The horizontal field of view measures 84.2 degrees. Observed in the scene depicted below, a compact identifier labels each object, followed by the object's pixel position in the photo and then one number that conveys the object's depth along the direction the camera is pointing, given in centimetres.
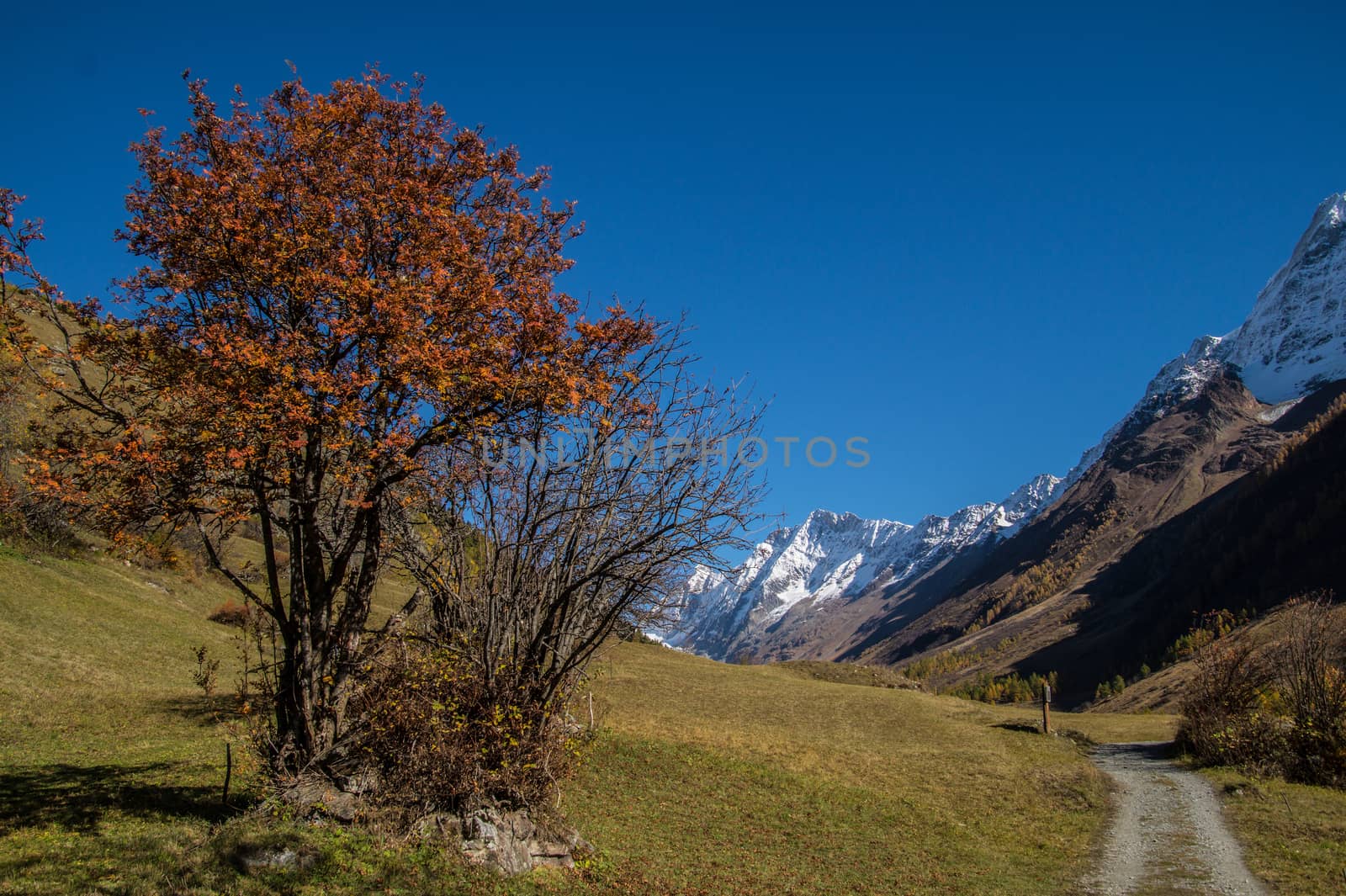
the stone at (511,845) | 1209
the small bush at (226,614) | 4019
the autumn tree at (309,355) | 1058
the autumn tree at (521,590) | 1246
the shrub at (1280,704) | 2858
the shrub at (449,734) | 1230
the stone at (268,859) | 1016
